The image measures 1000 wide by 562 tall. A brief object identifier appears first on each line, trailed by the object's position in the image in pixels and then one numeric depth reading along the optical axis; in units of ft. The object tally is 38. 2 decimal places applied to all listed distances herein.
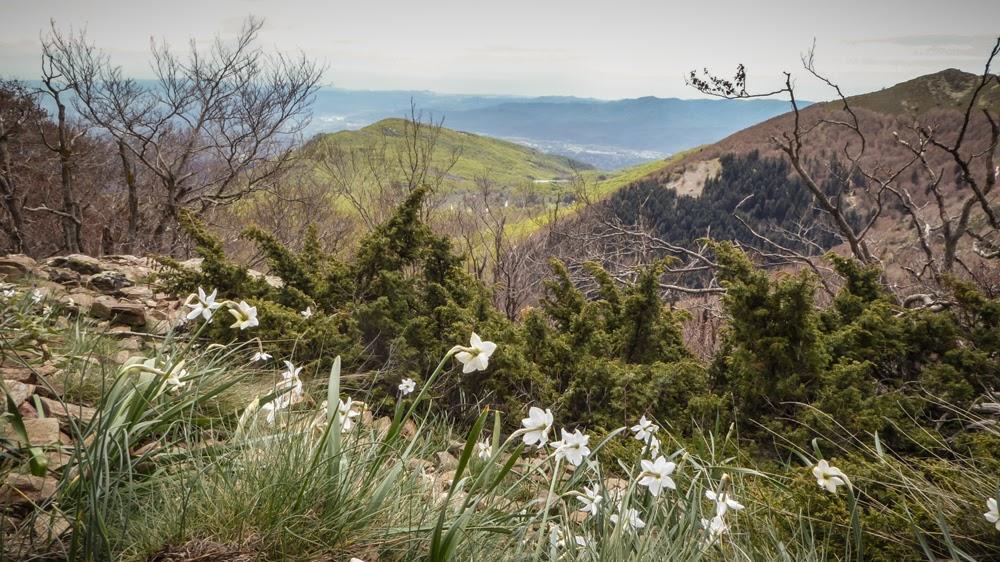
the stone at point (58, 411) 7.25
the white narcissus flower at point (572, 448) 5.53
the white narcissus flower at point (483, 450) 7.42
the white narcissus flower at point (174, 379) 5.62
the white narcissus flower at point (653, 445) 7.31
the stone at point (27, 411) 7.01
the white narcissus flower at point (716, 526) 5.65
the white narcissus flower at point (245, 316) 6.07
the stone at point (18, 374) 8.27
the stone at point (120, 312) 15.21
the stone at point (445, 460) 8.67
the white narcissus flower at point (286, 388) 6.73
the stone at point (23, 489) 4.96
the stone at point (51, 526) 4.47
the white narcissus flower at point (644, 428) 7.39
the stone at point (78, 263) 21.72
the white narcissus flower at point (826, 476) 5.52
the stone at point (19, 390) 7.18
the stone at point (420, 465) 6.00
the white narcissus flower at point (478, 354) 5.08
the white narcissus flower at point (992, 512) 5.03
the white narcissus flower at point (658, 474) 5.62
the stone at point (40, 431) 5.99
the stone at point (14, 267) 19.24
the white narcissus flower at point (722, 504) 5.67
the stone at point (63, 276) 19.75
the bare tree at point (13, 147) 35.29
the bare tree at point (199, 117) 37.01
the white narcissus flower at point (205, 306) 6.16
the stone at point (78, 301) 14.08
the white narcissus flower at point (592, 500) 5.94
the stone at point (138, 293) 19.03
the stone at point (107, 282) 19.80
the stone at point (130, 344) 11.83
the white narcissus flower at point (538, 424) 5.24
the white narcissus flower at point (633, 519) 5.27
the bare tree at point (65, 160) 34.61
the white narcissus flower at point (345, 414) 6.51
